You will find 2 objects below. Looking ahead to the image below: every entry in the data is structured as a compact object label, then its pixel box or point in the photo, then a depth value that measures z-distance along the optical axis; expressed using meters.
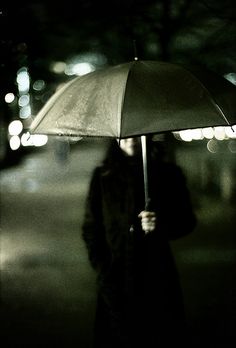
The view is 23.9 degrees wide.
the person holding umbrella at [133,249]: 3.15
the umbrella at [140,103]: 2.58
